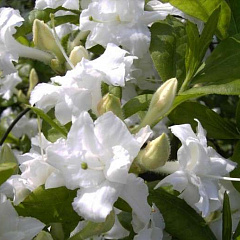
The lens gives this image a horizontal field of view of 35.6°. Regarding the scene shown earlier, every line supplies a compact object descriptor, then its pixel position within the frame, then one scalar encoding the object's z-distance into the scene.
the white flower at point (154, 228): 0.22
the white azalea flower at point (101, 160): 0.21
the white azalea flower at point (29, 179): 0.23
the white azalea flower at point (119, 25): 0.27
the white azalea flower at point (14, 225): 0.22
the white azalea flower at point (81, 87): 0.23
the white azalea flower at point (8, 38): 0.28
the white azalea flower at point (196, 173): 0.22
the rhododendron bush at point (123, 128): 0.21
